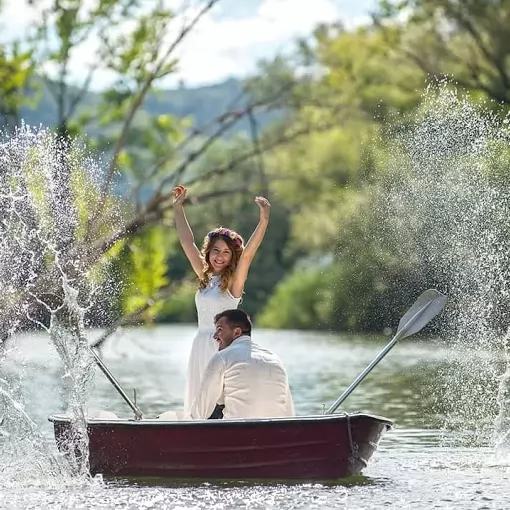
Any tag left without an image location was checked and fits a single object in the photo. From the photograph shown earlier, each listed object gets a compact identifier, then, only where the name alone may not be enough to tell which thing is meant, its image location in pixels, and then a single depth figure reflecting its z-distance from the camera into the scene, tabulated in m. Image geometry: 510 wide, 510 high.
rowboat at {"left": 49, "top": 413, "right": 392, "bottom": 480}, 19.83
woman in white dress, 21.52
